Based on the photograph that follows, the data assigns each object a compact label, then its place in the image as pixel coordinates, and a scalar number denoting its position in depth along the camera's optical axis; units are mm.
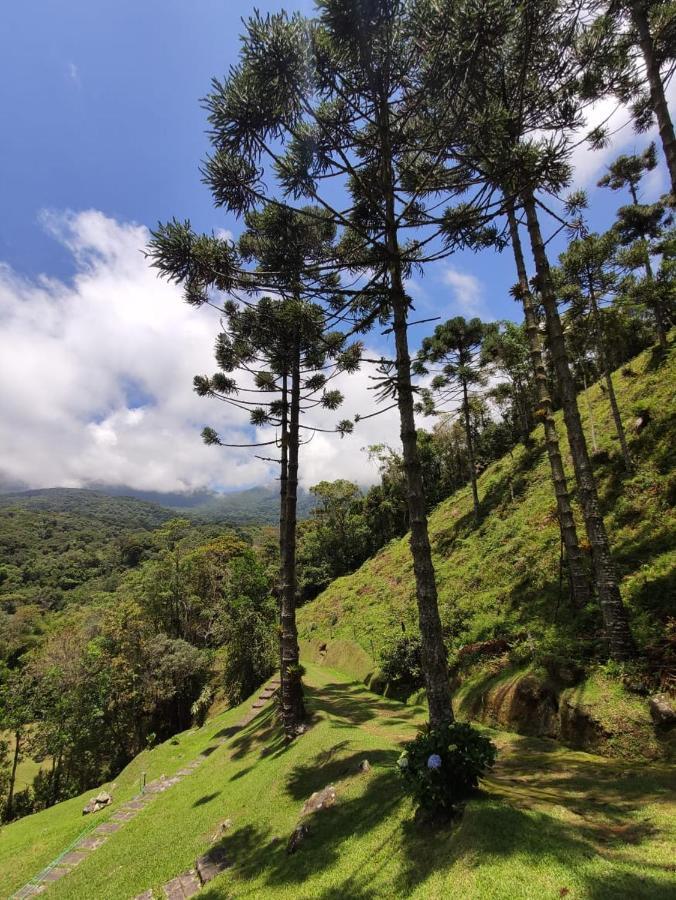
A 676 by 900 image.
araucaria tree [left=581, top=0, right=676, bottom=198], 7707
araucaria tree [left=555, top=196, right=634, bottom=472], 16438
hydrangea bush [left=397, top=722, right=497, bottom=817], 4617
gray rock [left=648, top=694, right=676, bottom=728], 6469
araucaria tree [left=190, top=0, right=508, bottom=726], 5887
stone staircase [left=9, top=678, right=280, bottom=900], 6477
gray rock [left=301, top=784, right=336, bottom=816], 6488
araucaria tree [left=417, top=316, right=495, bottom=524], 26188
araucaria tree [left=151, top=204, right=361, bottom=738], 7203
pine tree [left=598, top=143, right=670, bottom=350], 17578
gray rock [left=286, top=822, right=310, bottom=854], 5793
